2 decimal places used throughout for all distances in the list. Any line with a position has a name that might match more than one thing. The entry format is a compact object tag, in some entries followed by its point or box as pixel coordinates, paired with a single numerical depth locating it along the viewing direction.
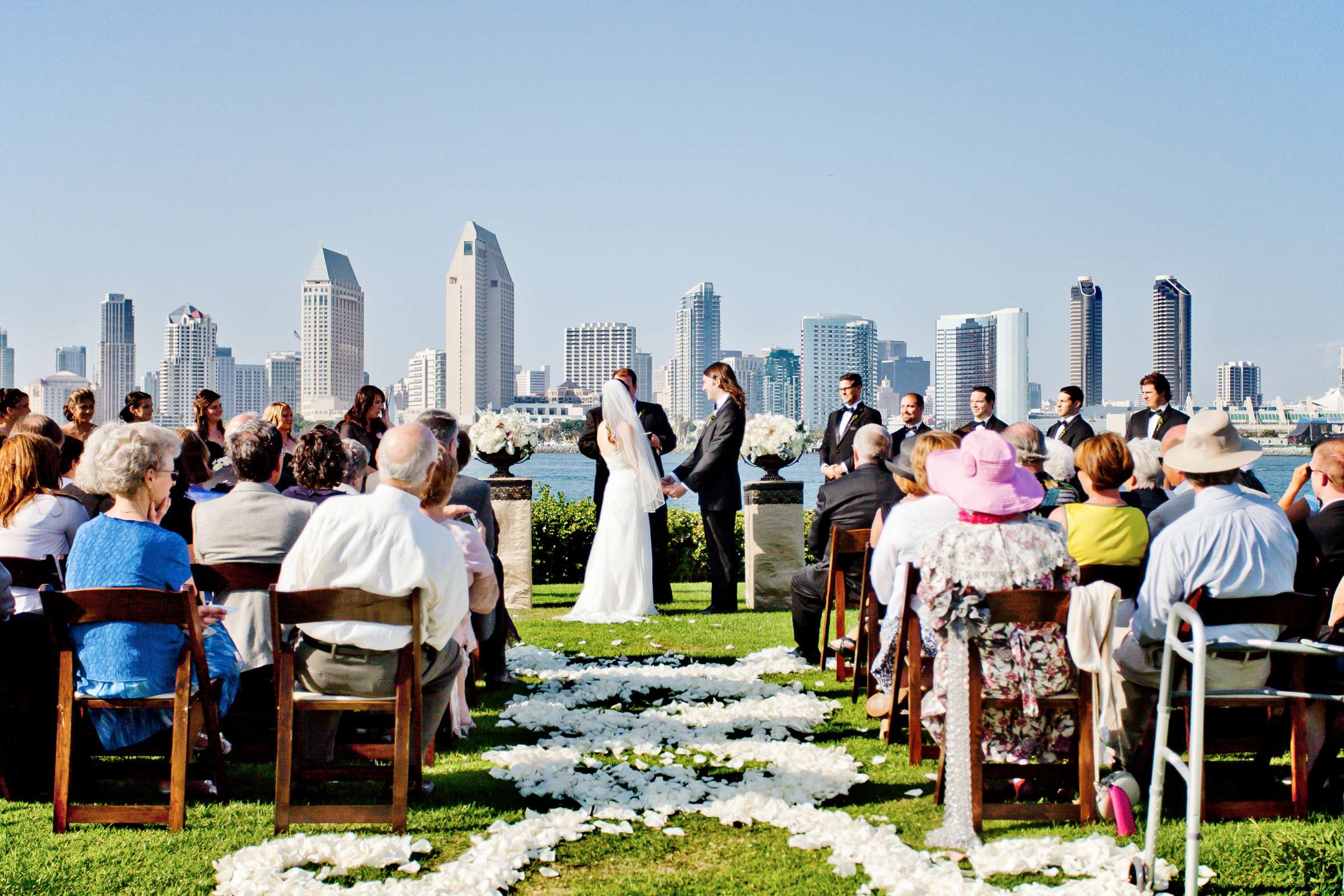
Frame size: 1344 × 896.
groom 10.64
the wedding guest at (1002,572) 4.40
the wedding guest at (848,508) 7.49
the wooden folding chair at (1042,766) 4.22
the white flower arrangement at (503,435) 11.03
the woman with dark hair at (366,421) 9.77
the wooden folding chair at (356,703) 4.20
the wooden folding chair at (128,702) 4.12
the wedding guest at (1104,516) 5.16
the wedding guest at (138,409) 10.09
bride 10.15
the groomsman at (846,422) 11.76
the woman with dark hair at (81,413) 9.96
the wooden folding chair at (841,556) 7.15
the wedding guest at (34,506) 5.14
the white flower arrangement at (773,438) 11.12
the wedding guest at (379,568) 4.28
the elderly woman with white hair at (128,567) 4.34
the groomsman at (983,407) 11.91
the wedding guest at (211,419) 10.21
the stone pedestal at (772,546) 10.92
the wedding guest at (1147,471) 6.72
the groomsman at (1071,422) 11.62
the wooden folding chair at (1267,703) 4.21
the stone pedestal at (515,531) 10.86
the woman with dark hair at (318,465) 5.62
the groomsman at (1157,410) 11.05
